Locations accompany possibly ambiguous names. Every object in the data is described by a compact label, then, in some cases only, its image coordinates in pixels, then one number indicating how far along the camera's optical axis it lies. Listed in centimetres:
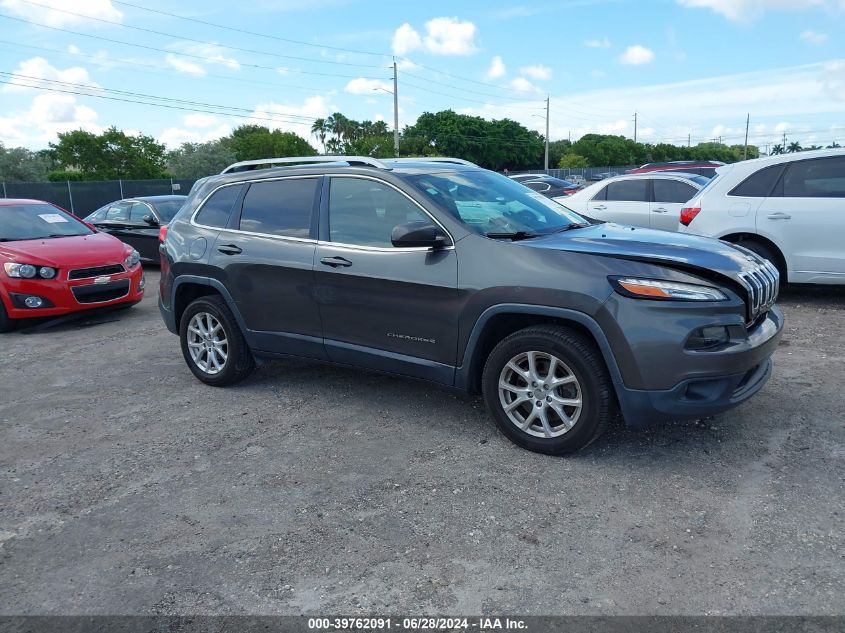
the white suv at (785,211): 744
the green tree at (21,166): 4759
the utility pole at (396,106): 5424
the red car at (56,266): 812
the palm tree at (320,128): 11725
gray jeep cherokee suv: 373
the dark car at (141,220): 1268
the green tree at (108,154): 6588
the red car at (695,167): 1604
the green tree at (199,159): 6153
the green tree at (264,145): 7888
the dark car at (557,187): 1660
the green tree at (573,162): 9550
